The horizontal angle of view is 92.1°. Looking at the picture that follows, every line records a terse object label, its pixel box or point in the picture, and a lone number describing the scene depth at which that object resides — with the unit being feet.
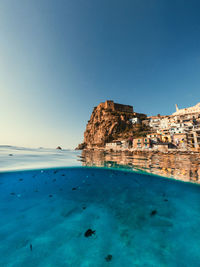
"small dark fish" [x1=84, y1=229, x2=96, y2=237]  12.73
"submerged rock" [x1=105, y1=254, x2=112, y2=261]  9.54
